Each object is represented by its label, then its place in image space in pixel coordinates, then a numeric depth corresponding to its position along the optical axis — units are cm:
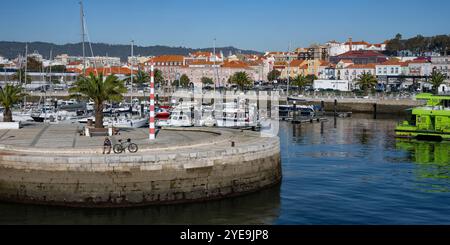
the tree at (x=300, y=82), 12306
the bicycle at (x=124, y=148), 2745
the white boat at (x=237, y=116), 5869
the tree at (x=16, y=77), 13744
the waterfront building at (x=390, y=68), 16712
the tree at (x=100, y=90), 3556
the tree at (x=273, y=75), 19324
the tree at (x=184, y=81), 16521
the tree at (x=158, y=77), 14938
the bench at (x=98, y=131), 3484
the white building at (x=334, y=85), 12888
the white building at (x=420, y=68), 16512
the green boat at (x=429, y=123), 5350
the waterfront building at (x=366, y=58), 19450
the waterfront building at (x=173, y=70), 19295
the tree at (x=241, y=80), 12562
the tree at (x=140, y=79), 13765
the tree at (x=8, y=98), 4172
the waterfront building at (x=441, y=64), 16388
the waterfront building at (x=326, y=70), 18000
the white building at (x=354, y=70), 16950
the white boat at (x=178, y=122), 5570
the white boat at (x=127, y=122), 5307
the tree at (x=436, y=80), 11025
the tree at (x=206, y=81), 17119
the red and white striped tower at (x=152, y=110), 3200
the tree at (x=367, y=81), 11712
